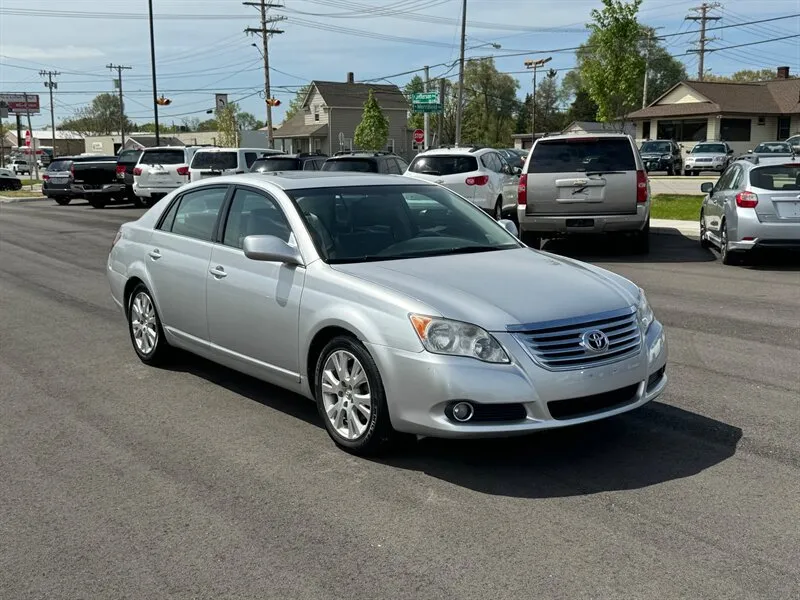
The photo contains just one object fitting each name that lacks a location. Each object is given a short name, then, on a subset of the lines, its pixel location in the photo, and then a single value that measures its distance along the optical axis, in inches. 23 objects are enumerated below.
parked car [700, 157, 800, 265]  464.1
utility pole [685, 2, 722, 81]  2640.3
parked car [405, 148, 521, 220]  689.6
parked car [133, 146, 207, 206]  1023.6
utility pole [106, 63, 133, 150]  3504.9
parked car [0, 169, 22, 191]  1860.2
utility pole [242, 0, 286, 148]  1988.4
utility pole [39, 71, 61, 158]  3993.6
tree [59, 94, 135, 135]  5693.9
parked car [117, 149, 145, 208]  1134.4
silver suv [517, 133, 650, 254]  512.1
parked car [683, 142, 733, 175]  1639.3
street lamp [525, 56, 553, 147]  2743.6
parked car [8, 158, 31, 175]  3163.4
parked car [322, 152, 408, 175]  707.4
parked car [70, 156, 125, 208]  1145.4
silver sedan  175.8
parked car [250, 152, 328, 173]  871.1
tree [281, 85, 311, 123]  4272.1
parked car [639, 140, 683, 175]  1742.1
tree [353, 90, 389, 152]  2679.6
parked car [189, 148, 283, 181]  971.3
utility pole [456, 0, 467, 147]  1469.0
